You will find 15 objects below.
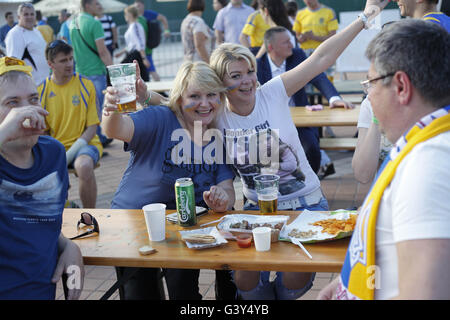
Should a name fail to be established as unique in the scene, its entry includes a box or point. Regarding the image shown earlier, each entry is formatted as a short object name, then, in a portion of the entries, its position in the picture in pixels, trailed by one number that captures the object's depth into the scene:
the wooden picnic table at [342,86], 6.43
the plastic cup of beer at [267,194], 2.28
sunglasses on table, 2.26
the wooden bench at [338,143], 4.71
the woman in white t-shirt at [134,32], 9.48
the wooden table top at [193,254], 1.81
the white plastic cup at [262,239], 1.91
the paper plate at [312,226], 1.94
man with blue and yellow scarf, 1.13
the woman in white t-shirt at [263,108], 2.68
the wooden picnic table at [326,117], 4.07
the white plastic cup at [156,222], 2.08
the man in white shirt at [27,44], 6.27
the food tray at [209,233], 1.98
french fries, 1.98
